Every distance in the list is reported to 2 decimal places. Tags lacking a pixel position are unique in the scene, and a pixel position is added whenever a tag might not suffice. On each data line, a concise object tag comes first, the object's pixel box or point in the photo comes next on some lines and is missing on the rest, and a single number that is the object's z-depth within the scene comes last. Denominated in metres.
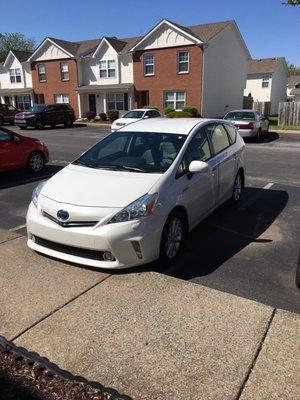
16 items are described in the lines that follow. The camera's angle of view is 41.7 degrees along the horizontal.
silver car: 19.05
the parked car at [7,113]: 31.66
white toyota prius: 4.26
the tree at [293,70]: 106.32
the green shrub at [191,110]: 28.77
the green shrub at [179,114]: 27.59
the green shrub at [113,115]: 33.34
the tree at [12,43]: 75.25
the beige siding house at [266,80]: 46.97
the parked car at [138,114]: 22.77
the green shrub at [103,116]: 34.28
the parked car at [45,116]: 28.41
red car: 10.07
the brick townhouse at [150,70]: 30.22
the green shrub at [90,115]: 35.03
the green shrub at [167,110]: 29.64
